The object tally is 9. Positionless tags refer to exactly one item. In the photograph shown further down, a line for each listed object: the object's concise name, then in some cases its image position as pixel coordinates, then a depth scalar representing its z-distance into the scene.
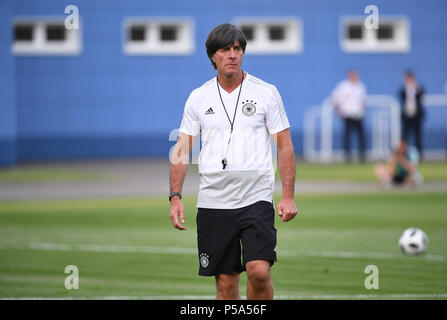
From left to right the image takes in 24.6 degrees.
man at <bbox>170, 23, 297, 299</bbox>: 6.89
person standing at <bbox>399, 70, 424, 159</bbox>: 28.84
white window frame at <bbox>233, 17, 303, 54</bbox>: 32.31
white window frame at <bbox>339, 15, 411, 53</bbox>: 32.59
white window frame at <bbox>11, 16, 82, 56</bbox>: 31.08
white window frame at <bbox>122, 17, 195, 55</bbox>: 31.70
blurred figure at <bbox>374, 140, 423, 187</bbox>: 21.69
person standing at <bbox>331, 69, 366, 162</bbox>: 28.37
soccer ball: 12.07
